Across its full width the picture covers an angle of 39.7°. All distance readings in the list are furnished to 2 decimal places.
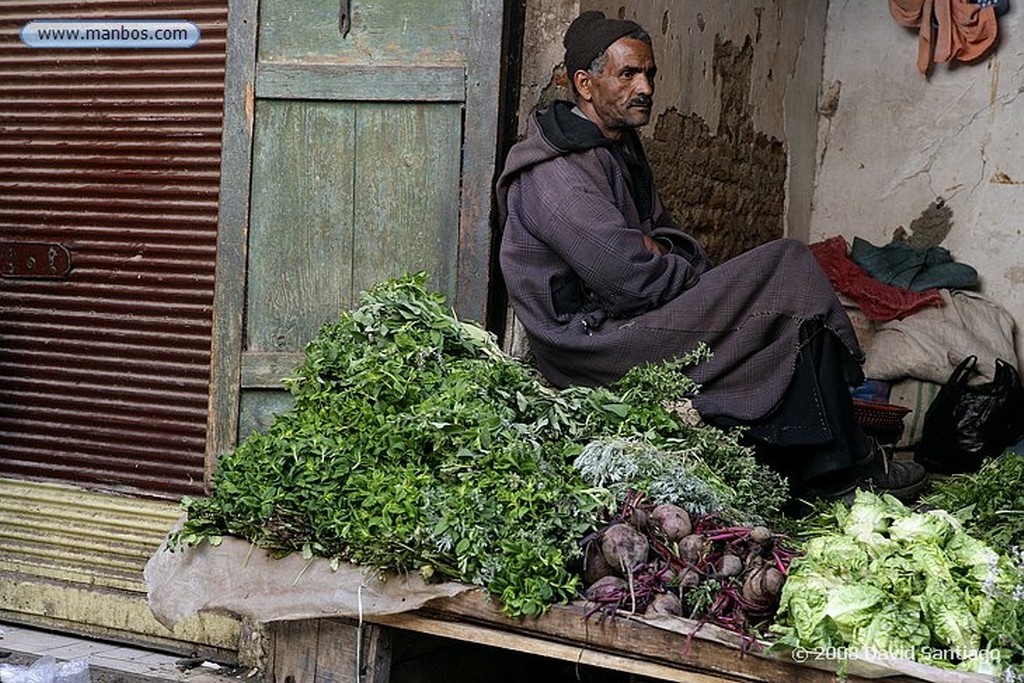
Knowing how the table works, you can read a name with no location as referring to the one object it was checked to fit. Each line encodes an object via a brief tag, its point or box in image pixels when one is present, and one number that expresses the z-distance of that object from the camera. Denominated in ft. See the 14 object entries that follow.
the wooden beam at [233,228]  17.06
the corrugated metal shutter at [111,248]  17.76
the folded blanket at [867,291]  25.34
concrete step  16.78
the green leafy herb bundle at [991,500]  13.99
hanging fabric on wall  26.35
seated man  15.31
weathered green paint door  16.43
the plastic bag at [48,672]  14.76
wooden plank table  11.59
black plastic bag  23.48
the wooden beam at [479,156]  16.25
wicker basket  21.16
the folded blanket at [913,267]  26.11
